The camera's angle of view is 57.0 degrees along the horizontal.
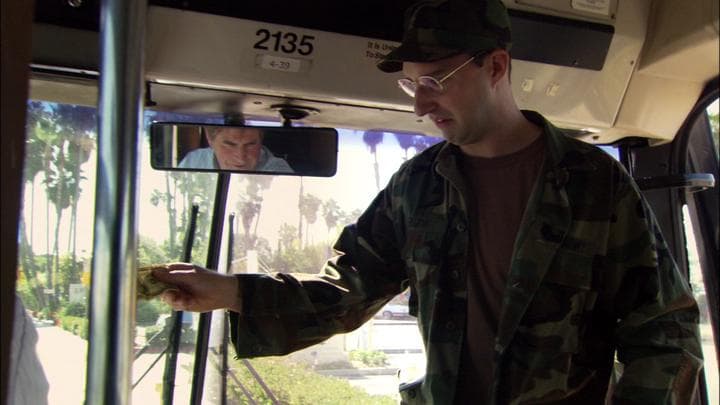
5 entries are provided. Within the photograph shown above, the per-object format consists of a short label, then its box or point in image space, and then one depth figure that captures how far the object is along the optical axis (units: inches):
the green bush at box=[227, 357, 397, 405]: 105.6
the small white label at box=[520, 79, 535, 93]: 102.9
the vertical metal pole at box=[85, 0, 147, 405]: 30.8
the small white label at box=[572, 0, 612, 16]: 98.1
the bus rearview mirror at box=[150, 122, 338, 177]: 90.3
